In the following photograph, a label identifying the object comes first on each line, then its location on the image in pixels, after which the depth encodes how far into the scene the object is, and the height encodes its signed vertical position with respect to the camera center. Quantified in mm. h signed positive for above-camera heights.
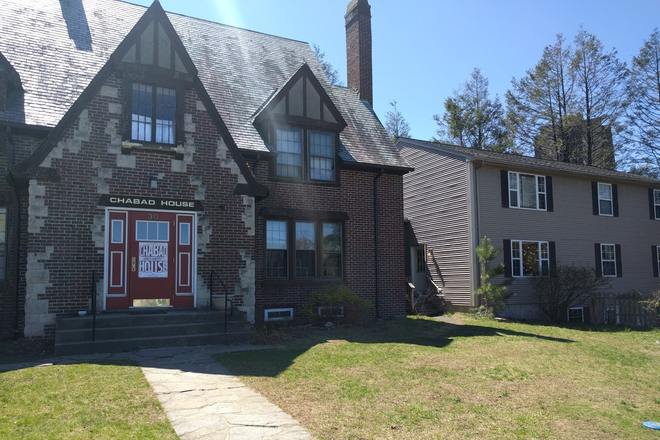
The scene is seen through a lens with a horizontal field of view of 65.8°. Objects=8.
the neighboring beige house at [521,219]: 18953 +1675
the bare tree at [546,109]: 34250 +10420
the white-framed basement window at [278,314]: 13578 -1381
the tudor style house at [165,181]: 10547 +1984
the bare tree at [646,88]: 34375 +11492
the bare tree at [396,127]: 41844 +11086
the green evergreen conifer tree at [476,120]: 37938 +10474
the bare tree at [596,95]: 33375 +10846
